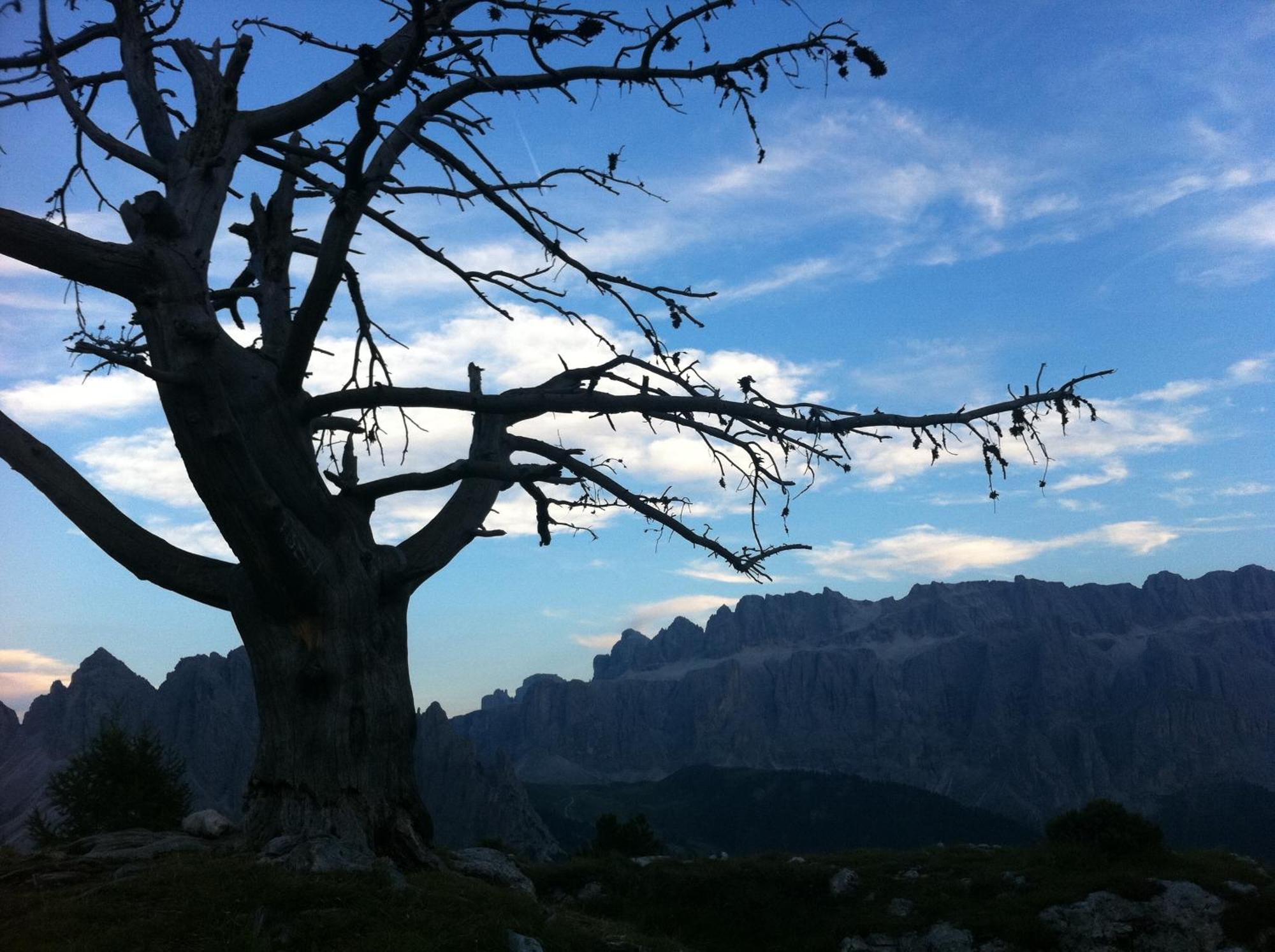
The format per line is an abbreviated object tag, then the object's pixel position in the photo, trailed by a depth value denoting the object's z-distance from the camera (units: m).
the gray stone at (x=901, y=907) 21.16
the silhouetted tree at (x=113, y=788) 23.81
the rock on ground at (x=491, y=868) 12.05
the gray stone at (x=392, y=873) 9.41
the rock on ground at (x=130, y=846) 10.41
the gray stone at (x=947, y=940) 19.27
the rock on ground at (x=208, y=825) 11.70
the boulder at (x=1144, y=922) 18.72
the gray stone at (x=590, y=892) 21.30
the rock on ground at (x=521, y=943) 8.55
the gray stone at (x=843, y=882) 22.58
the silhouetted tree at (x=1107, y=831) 23.53
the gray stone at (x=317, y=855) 9.45
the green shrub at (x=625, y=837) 35.03
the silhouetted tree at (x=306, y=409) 9.52
